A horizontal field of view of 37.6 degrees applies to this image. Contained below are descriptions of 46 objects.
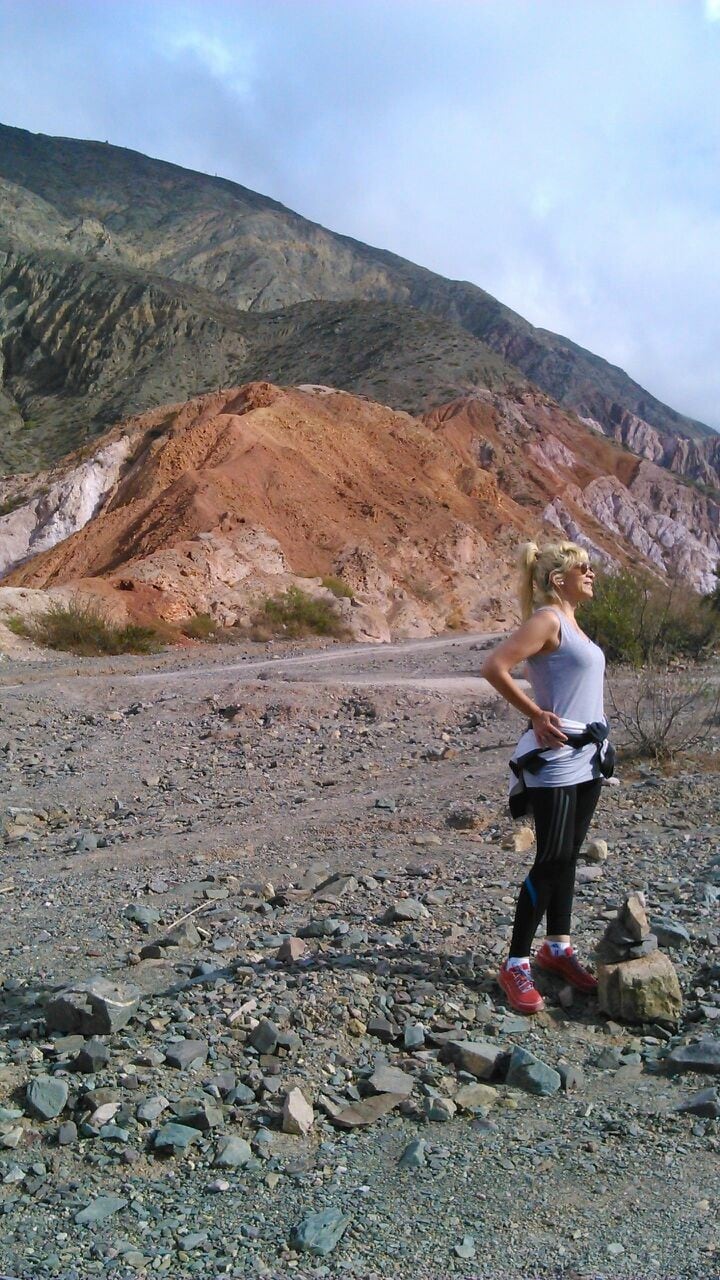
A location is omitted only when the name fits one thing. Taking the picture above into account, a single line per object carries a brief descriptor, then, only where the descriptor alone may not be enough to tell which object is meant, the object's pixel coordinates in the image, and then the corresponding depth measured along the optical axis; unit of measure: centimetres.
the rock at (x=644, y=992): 397
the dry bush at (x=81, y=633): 2348
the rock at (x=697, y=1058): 357
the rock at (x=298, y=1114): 326
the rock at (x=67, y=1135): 319
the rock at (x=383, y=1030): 388
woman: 397
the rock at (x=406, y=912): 510
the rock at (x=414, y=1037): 381
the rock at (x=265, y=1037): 374
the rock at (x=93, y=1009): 391
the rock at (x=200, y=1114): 328
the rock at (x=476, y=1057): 361
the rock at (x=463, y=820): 744
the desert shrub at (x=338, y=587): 3139
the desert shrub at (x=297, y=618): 2805
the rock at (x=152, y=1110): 330
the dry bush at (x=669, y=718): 910
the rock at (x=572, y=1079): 354
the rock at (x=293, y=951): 461
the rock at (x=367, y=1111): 331
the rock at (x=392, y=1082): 348
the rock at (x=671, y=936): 459
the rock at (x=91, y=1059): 360
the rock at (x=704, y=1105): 329
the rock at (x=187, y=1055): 364
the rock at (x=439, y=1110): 335
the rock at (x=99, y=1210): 281
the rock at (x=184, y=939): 505
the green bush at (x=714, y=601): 1986
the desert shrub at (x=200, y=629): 2672
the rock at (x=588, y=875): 575
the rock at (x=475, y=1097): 342
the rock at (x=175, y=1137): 314
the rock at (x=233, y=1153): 307
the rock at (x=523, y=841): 655
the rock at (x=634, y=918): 414
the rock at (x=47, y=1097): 334
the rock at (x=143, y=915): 558
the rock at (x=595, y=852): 618
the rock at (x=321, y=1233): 266
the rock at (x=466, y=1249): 261
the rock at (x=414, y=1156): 305
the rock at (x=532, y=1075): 351
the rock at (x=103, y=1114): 328
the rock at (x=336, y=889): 564
